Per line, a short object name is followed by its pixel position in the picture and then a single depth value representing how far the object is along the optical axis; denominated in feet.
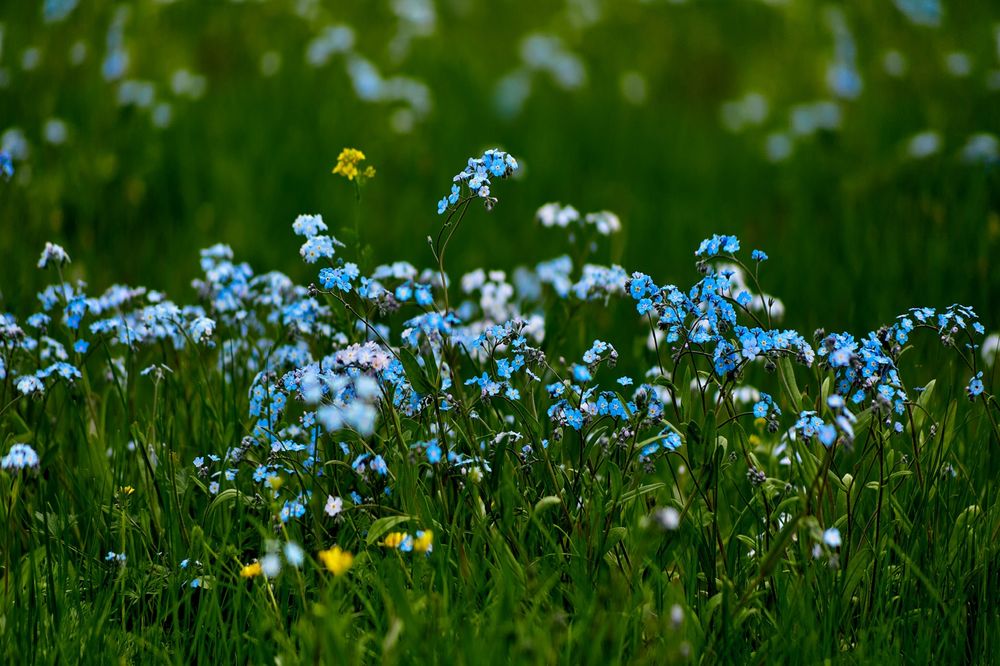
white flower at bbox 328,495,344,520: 15.21
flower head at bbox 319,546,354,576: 12.14
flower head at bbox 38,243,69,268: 18.71
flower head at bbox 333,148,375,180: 16.99
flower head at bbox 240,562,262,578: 14.73
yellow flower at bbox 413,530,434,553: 14.06
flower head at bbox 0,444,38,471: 14.24
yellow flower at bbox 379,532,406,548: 14.24
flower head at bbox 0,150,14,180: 19.73
